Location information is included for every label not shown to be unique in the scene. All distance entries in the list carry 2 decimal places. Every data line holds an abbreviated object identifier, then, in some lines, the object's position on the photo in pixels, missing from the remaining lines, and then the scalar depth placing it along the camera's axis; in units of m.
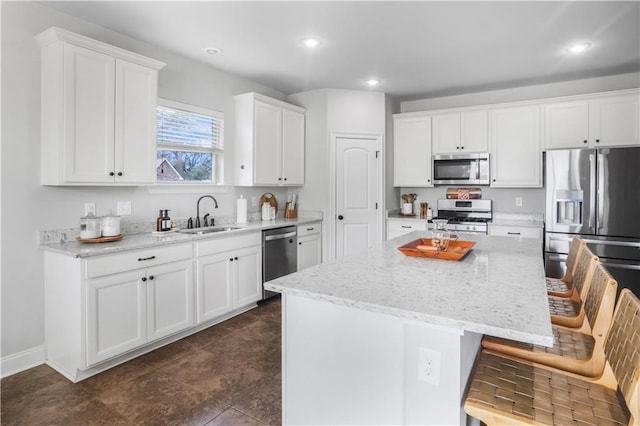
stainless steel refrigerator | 3.58
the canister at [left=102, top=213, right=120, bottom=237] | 2.85
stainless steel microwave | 4.76
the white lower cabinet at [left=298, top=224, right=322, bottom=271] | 4.57
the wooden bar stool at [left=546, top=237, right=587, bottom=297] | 2.23
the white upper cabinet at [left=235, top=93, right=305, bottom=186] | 4.21
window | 3.63
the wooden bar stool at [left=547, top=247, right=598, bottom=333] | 1.79
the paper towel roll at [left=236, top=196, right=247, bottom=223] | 4.26
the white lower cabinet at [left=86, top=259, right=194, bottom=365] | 2.50
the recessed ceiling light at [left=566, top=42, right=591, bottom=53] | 3.36
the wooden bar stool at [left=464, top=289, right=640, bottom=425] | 1.08
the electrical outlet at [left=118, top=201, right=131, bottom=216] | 3.19
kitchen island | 1.24
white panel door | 4.91
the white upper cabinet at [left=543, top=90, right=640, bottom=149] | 3.96
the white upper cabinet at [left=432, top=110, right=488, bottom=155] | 4.76
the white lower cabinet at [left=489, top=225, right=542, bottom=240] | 4.27
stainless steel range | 4.59
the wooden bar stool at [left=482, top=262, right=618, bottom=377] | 1.37
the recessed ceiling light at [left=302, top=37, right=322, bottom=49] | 3.28
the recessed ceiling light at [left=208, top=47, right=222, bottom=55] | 3.48
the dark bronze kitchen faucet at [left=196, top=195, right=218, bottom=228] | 3.85
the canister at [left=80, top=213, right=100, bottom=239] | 2.76
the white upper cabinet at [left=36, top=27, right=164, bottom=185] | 2.59
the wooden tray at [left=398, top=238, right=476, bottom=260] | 2.18
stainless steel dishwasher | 4.02
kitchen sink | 3.61
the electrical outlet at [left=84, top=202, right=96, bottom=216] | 2.95
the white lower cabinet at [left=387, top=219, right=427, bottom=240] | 4.92
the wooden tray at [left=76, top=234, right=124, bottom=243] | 2.73
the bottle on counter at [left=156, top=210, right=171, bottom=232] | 3.38
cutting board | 4.73
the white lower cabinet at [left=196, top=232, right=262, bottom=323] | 3.30
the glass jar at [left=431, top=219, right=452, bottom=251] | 2.28
